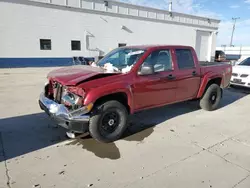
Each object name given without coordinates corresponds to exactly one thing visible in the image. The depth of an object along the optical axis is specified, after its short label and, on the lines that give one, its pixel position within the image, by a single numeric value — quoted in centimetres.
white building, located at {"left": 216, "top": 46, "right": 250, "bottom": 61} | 4596
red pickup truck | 362
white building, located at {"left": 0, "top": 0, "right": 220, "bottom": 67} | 1496
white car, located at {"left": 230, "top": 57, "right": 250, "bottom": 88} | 833
